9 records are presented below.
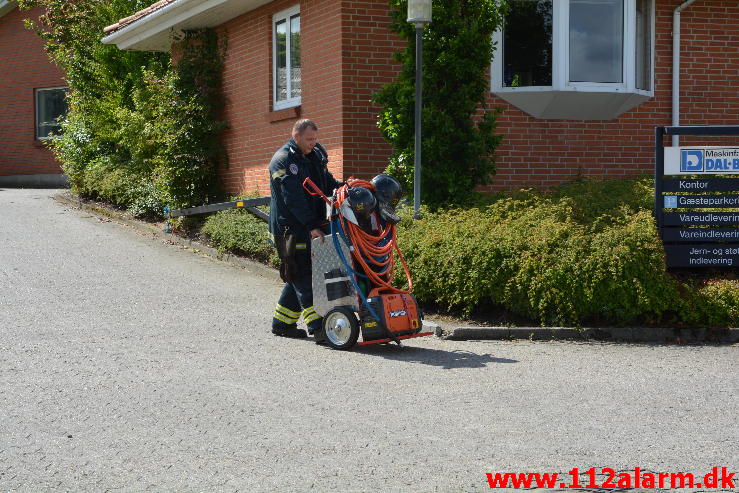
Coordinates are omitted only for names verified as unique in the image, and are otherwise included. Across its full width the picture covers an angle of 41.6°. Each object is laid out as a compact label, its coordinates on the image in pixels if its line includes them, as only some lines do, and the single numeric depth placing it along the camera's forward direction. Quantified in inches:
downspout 525.7
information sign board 373.4
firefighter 316.5
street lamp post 390.0
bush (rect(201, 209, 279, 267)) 488.4
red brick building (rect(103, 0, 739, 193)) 490.6
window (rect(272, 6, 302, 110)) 546.6
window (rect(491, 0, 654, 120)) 493.4
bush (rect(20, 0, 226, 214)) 623.2
